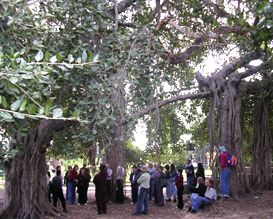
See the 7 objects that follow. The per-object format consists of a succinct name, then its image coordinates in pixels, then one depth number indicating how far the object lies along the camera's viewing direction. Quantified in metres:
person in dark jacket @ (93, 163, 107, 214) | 7.33
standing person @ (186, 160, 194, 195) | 8.63
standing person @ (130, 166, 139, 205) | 8.82
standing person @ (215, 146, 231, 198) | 7.34
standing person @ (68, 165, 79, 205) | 8.68
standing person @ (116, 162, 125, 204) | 8.60
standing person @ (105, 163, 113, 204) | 8.79
